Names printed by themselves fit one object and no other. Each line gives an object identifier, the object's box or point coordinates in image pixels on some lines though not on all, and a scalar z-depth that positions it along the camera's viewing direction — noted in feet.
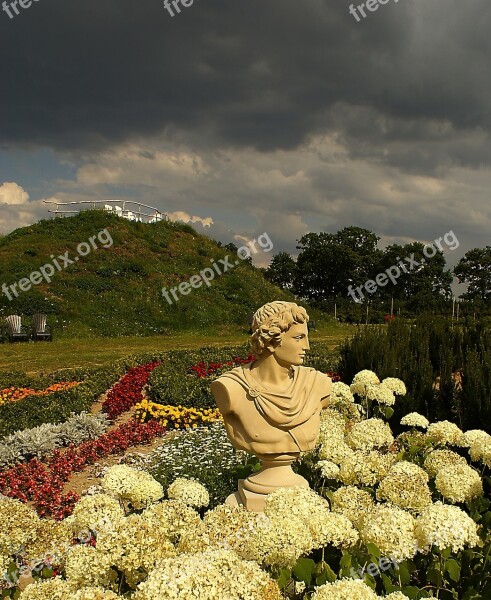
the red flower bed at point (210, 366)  35.06
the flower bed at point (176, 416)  25.52
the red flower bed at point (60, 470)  16.57
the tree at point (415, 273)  141.38
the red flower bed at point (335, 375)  31.14
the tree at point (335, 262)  159.12
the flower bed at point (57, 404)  26.00
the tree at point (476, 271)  141.49
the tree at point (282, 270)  180.04
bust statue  12.01
